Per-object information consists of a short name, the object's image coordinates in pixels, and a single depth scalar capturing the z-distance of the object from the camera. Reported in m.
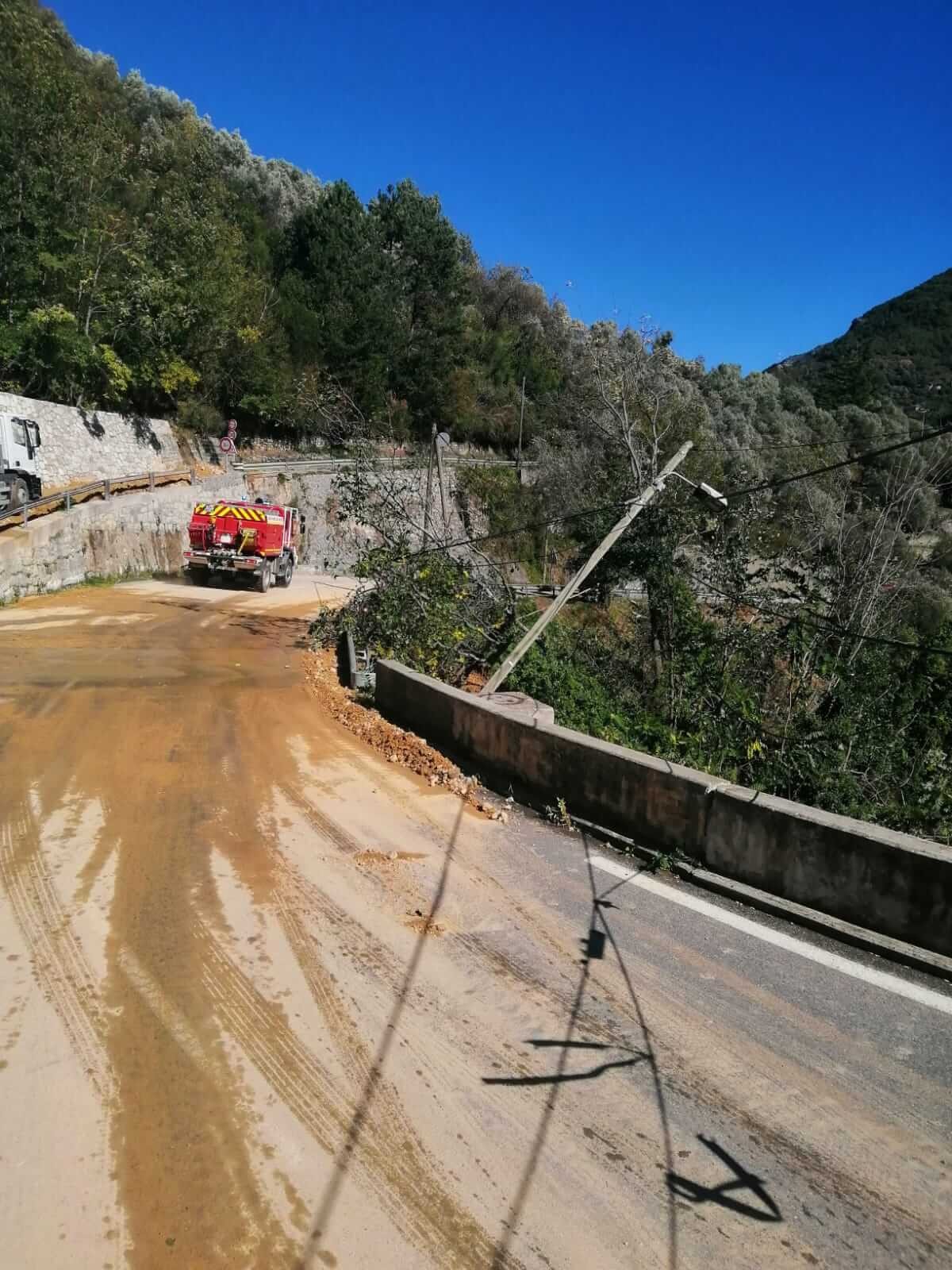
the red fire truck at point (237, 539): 23.73
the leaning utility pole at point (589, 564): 11.33
